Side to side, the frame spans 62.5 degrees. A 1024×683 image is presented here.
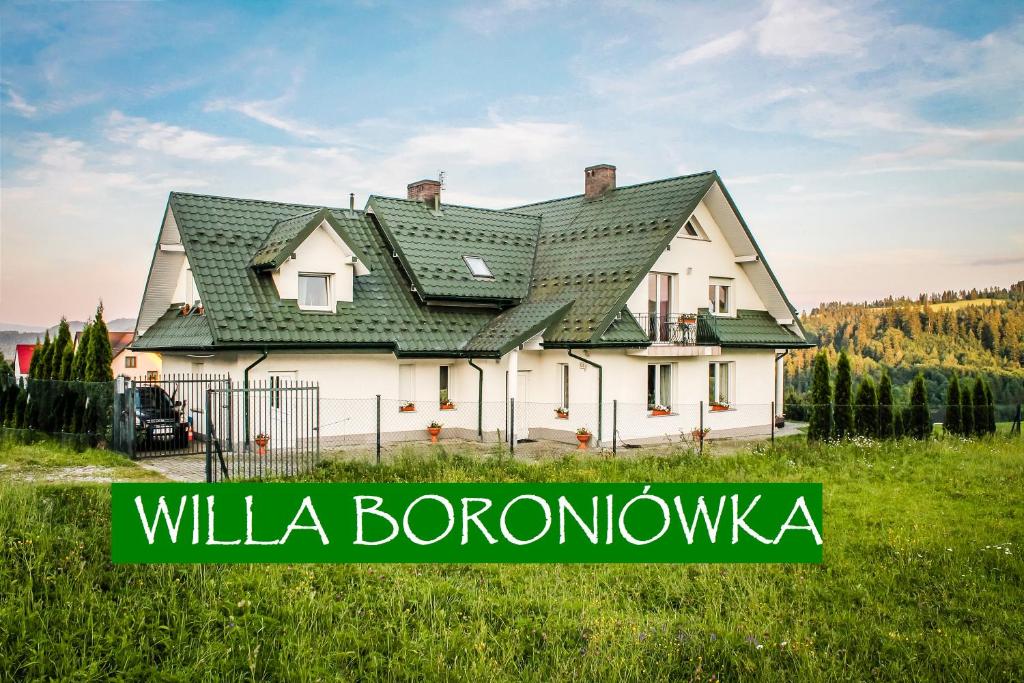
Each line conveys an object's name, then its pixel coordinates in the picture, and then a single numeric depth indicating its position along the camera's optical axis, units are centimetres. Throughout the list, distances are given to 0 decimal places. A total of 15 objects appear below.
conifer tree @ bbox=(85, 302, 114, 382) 2144
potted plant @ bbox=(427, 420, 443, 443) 2094
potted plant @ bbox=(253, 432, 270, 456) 1748
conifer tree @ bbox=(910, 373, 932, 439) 2262
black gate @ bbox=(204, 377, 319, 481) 1550
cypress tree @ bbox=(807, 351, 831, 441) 2369
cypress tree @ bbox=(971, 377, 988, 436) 2412
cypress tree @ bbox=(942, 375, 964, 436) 2417
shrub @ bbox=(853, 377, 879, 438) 2231
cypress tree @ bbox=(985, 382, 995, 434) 2409
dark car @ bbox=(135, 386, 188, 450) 1781
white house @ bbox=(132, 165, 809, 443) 1995
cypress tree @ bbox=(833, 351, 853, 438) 2228
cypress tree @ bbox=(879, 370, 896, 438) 2227
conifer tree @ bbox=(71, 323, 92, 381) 2238
